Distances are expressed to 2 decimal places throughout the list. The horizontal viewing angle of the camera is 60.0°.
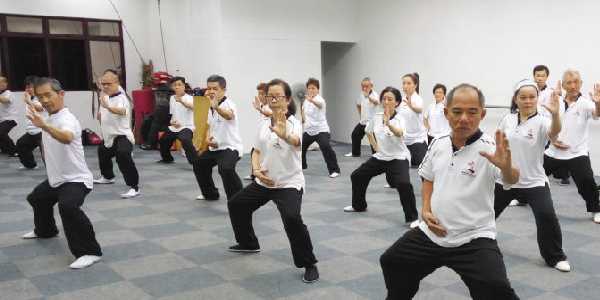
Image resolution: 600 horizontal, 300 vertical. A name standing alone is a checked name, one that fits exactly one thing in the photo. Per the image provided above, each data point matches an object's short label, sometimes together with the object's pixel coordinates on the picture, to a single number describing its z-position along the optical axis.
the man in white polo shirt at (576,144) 4.60
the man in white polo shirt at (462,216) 2.08
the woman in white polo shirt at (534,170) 3.50
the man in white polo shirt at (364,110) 8.69
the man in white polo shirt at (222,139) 5.02
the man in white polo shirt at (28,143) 7.48
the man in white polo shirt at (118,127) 5.63
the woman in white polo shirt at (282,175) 3.31
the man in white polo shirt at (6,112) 8.23
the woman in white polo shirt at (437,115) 7.48
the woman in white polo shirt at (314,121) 7.48
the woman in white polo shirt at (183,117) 6.78
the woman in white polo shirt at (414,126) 6.92
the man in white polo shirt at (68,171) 3.56
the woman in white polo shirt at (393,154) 4.59
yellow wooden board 6.24
